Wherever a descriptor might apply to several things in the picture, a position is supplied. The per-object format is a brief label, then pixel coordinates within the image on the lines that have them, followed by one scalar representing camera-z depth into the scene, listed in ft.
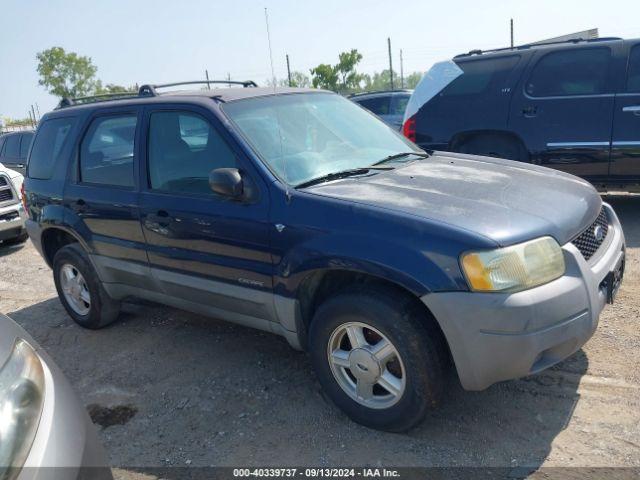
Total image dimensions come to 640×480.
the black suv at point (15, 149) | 37.27
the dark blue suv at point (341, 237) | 8.18
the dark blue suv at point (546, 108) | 19.48
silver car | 5.31
